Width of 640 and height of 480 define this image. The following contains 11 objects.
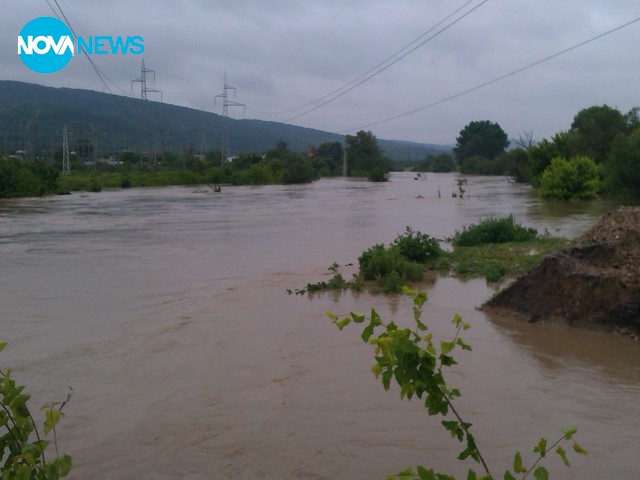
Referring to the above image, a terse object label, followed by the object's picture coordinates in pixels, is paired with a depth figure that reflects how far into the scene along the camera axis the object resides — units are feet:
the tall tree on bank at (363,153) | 317.22
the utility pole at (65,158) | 218.30
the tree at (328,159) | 317.01
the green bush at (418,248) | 48.98
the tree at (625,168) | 91.04
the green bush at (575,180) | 127.95
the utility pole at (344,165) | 310.29
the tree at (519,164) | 209.36
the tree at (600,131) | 155.22
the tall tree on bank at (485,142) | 371.76
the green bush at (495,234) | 58.29
